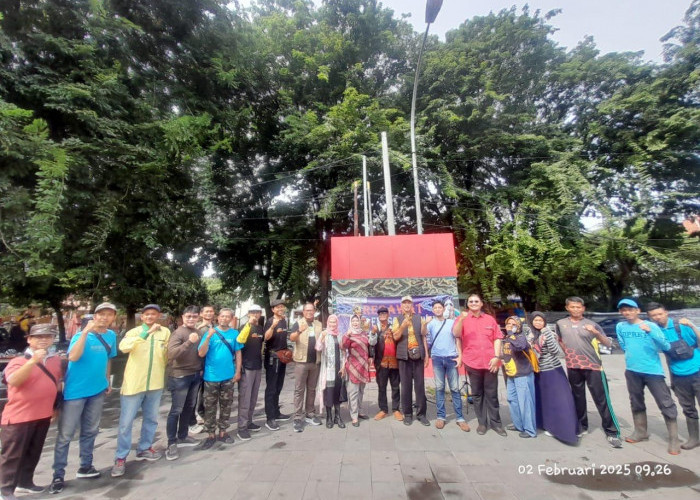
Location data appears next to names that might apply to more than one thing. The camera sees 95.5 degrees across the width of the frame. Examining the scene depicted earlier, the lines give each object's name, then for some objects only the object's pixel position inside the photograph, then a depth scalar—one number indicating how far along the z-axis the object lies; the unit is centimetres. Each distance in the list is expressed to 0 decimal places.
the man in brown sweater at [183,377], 390
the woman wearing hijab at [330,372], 472
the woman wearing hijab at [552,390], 402
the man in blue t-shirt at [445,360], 465
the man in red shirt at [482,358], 436
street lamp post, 623
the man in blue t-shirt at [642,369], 374
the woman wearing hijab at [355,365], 479
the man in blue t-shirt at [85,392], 323
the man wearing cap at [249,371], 448
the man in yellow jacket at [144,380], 356
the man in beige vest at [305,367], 477
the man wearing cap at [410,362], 476
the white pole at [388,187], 891
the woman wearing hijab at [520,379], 422
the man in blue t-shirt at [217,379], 409
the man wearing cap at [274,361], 482
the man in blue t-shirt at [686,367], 375
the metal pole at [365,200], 1107
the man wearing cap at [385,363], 495
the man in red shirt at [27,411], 293
